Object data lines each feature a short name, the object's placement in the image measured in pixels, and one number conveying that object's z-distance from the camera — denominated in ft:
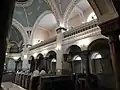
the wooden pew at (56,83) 12.79
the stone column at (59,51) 22.06
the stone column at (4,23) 1.60
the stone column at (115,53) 7.64
